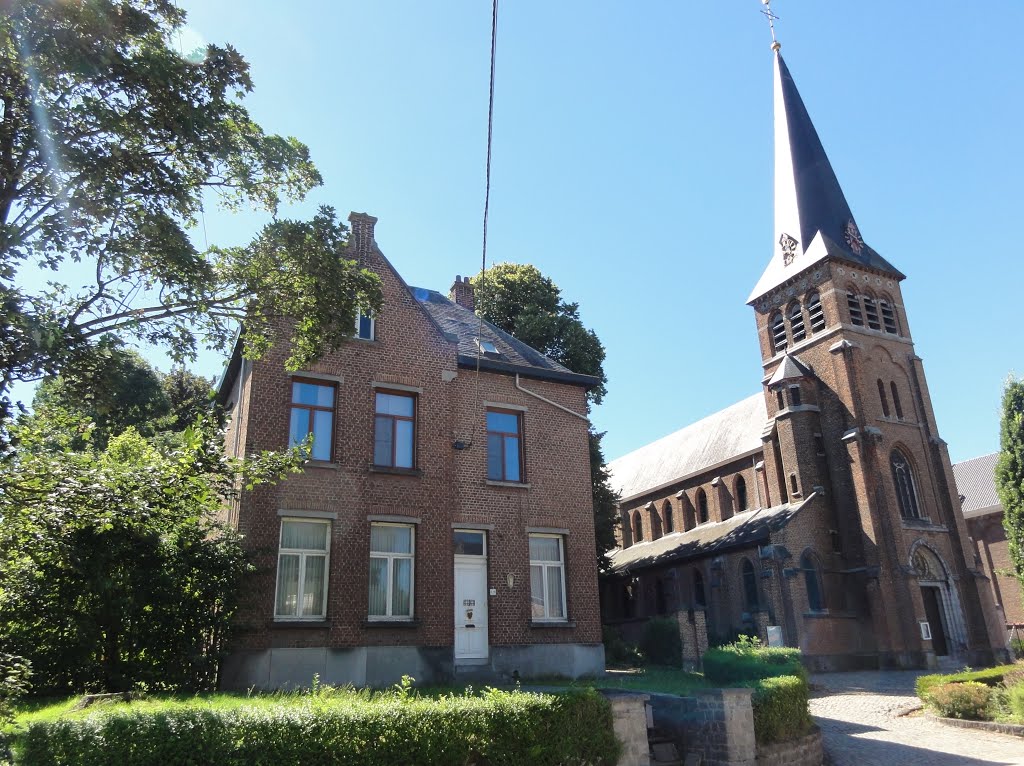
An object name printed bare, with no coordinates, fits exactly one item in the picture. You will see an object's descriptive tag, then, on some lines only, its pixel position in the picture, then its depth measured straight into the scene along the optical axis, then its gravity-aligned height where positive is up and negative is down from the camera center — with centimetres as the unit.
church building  2789 +585
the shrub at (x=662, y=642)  2545 -8
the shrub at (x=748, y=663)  1277 -46
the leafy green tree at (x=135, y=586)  959 +112
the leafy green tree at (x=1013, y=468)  2455 +506
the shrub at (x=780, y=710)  1114 -107
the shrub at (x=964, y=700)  1438 -130
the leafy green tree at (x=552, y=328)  2900 +1208
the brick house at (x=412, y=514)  1435 +268
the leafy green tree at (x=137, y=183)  792 +531
